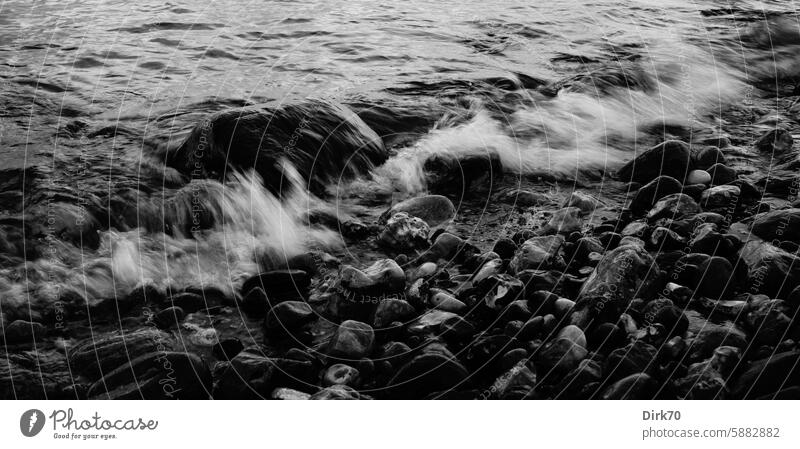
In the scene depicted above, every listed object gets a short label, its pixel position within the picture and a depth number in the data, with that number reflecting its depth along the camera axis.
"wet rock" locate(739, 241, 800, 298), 5.74
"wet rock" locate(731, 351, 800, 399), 4.63
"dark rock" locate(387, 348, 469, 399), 4.92
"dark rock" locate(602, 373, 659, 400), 4.59
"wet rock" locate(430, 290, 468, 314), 5.80
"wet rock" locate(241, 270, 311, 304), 6.33
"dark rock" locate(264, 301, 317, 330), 5.78
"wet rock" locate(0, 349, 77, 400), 5.11
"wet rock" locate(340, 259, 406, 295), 6.08
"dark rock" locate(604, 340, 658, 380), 4.86
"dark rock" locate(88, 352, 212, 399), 4.93
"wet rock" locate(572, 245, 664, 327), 5.52
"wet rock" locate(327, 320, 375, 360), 5.29
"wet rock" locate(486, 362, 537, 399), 4.85
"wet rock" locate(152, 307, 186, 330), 5.95
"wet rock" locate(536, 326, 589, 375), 5.02
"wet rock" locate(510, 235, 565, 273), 6.31
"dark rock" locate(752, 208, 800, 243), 6.53
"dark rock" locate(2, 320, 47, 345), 5.73
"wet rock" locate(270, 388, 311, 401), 4.81
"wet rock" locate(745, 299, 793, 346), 5.14
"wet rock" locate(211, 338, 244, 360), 5.45
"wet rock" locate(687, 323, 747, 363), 5.03
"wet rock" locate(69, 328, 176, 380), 5.28
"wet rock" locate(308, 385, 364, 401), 4.71
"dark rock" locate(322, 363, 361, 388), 5.03
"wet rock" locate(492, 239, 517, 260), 6.64
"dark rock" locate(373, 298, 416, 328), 5.68
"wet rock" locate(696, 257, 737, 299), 5.84
